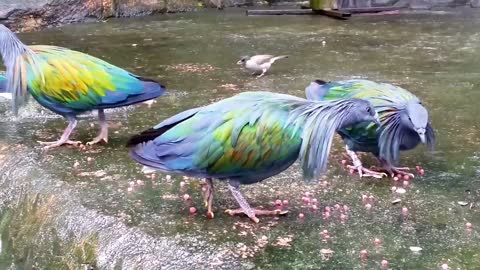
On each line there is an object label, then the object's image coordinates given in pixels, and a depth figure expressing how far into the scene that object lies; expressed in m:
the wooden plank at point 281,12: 9.44
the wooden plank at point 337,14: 9.09
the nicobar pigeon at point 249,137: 2.74
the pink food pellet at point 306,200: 3.30
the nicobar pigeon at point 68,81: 3.84
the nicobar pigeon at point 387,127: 3.28
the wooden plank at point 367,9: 9.61
